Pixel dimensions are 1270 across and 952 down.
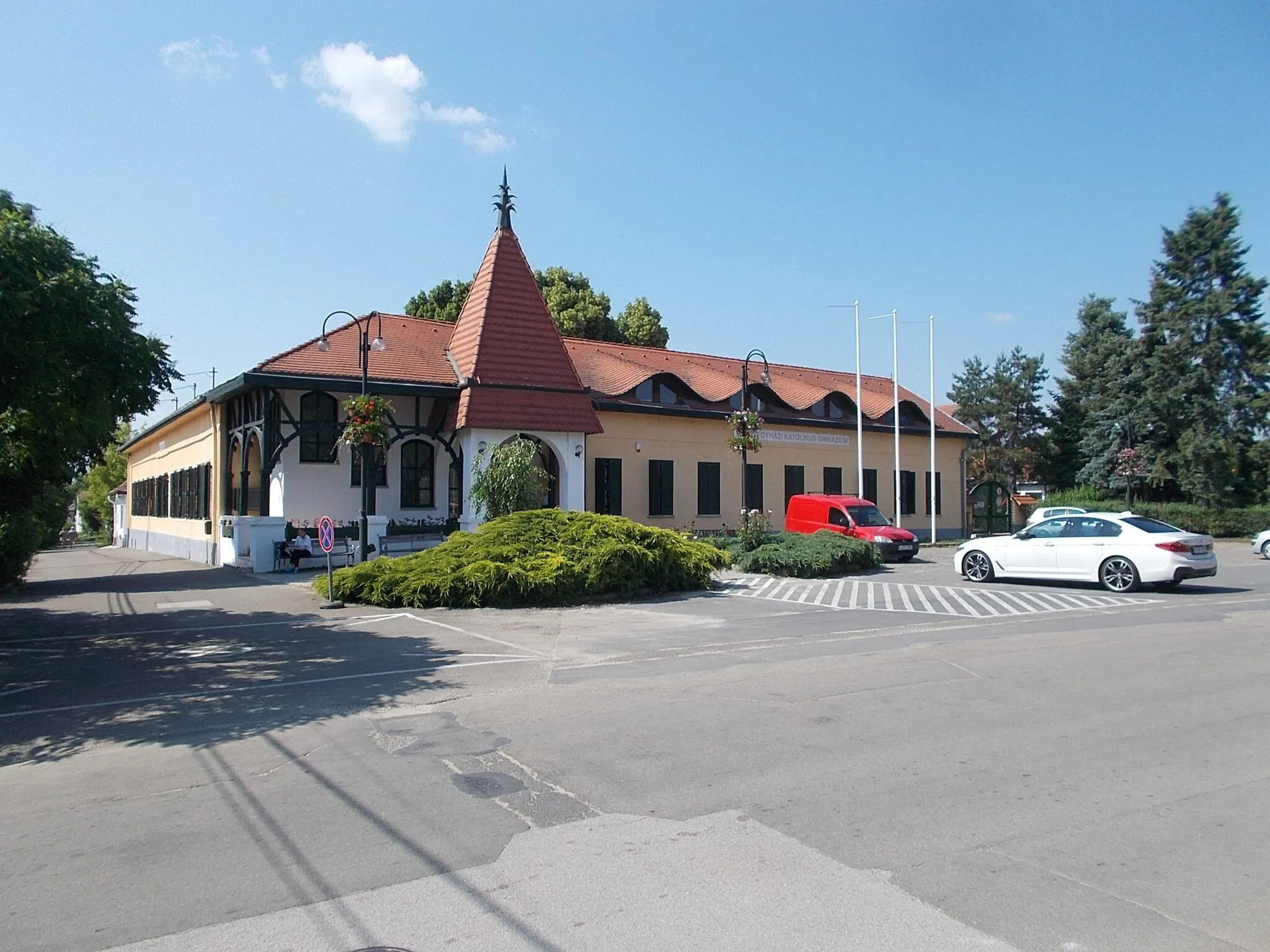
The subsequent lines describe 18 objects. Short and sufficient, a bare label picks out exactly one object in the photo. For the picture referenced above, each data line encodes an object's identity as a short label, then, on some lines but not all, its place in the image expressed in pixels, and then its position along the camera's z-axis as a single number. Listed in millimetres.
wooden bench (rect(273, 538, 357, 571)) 24578
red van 26750
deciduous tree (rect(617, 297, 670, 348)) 50688
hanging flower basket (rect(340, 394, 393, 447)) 20500
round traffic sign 16984
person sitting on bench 24266
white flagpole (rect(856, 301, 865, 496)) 35062
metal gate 39406
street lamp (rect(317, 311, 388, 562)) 20703
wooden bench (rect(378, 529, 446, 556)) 25312
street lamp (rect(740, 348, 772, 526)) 24797
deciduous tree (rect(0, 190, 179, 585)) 10203
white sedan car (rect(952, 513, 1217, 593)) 17891
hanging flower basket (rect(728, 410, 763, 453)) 24969
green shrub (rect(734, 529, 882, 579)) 22344
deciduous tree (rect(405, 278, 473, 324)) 47000
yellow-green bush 16938
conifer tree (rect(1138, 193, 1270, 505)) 47562
